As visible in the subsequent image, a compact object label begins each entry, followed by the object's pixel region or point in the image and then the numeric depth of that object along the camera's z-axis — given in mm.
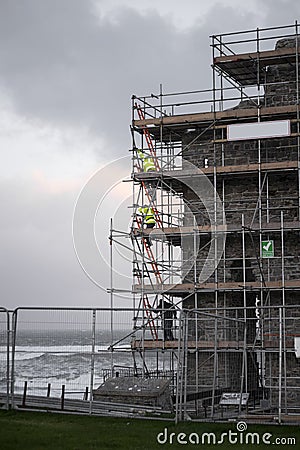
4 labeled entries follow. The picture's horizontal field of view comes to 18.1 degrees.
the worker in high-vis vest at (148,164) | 31750
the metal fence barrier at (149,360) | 21016
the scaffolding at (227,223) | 29031
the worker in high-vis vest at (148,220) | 31344
